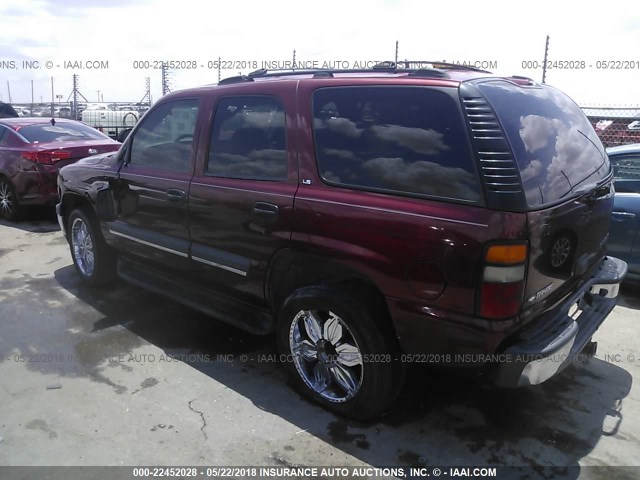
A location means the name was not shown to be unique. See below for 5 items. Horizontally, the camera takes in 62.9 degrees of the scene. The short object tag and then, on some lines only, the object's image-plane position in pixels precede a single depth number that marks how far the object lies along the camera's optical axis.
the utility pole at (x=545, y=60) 8.57
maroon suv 2.46
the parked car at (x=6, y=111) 15.62
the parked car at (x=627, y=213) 4.75
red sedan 7.54
